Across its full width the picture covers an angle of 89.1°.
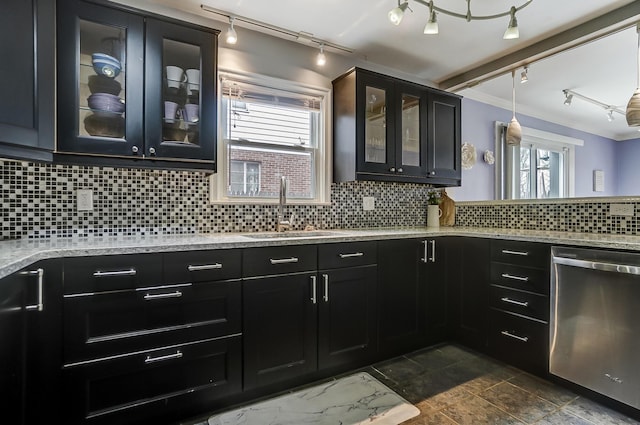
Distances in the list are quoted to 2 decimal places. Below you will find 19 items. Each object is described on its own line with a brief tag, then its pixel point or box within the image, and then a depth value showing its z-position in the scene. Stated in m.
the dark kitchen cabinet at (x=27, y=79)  1.32
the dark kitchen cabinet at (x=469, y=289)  2.46
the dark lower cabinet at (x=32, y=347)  1.18
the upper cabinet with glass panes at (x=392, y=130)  2.66
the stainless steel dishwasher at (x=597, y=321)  1.73
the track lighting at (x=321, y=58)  2.66
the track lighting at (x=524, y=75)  2.90
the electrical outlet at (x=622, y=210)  2.20
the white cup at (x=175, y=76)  1.97
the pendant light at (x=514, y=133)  3.40
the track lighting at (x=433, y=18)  1.81
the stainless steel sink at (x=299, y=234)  2.18
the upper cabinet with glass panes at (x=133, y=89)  1.72
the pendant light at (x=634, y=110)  2.39
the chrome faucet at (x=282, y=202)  2.47
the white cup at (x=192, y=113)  2.04
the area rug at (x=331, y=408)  1.71
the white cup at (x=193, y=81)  2.03
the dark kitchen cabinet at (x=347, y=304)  2.09
